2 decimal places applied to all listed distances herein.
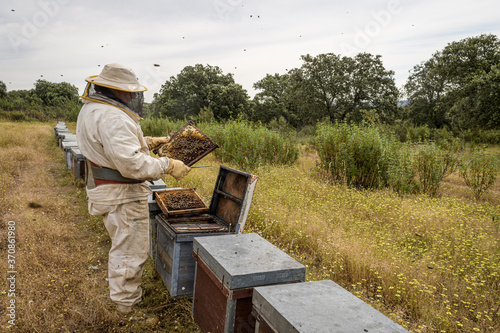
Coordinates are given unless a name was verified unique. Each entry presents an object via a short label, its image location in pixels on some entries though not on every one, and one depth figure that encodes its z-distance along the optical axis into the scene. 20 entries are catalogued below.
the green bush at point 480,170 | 8.02
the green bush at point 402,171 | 7.72
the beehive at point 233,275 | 2.10
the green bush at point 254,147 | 10.49
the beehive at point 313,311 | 1.56
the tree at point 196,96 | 35.94
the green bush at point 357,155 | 8.07
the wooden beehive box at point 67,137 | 10.06
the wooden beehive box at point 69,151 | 8.44
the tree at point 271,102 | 41.41
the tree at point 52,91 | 57.72
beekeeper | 2.77
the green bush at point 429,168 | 8.02
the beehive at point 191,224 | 2.96
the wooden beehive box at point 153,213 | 3.70
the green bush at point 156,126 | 17.27
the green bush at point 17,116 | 28.59
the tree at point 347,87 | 30.33
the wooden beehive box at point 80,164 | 6.69
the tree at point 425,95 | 30.50
